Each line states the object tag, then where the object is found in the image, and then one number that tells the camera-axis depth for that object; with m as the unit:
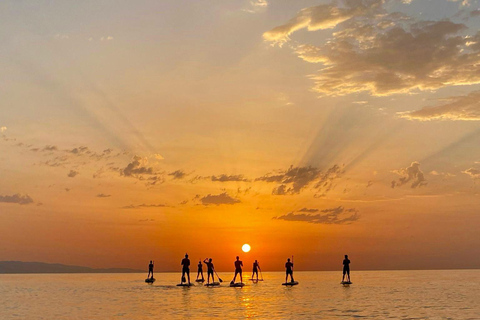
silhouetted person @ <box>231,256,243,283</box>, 61.72
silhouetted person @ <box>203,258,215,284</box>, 63.31
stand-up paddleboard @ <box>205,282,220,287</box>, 63.71
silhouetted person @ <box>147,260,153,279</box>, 73.50
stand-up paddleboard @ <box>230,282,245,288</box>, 62.96
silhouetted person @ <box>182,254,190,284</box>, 60.85
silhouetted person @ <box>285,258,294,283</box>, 63.16
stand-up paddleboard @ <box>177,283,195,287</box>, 64.10
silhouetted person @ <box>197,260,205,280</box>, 69.69
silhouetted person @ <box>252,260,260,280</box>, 75.38
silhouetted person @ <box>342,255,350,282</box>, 60.59
